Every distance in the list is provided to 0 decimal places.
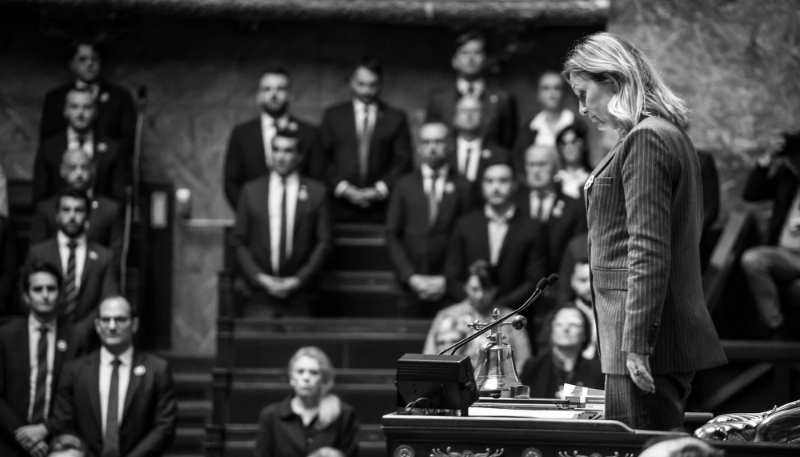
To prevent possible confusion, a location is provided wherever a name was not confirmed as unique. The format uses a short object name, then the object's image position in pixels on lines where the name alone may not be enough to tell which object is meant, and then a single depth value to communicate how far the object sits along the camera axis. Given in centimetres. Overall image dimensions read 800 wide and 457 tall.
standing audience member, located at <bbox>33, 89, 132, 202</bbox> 1712
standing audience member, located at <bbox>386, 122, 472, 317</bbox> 1596
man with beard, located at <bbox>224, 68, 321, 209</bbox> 1730
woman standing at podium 636
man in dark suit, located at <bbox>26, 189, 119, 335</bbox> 1549
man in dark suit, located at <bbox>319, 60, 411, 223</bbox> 1745
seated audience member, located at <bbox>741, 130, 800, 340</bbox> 1480
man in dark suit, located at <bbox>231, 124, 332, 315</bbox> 1595
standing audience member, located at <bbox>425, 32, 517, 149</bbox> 1766
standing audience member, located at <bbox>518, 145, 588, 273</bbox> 1591
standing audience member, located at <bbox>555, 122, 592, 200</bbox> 1635
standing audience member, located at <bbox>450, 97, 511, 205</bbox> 1700
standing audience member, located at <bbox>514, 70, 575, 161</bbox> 1748
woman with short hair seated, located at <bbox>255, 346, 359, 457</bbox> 1350
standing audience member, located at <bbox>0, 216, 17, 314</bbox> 1584
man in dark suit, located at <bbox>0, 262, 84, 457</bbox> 1435
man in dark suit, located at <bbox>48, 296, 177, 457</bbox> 1380
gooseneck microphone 685
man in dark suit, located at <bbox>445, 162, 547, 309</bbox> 1566
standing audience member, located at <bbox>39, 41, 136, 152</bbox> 1784
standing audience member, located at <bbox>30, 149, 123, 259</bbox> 1628
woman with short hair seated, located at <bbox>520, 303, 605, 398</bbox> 1331
